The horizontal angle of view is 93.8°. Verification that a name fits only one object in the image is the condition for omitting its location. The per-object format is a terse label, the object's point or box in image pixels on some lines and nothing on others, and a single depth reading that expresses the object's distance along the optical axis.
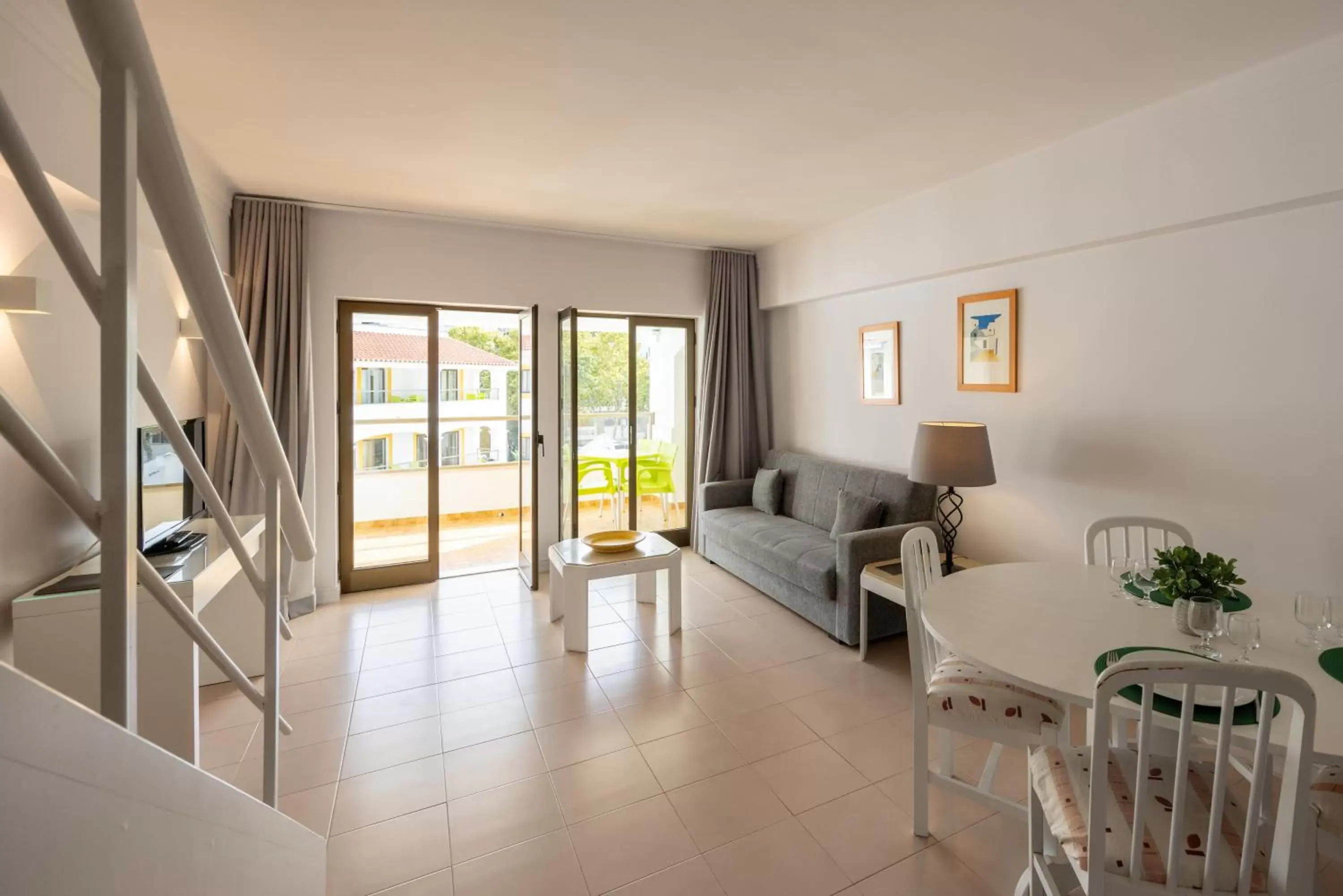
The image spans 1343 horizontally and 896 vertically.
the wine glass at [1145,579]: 2.06
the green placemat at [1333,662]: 1.54
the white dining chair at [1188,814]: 1.21
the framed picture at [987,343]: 3.52
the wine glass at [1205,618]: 1.73
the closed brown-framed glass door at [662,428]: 5.48
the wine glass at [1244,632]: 1.66
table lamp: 3.22
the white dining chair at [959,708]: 1.91
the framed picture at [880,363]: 4.31
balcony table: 5.36
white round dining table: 1.52
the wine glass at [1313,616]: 1.72
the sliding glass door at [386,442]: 4.46
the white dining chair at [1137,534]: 2.46
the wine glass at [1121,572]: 2.19
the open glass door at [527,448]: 4.61
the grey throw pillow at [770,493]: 4.98
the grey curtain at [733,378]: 5.40
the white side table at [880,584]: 3.23
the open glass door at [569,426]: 4.51
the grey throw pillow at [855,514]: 3.85
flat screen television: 2.49
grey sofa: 3.56
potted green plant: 1.77
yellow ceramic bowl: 3.74
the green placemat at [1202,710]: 1.38
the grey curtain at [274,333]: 3.82
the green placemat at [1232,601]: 1.94
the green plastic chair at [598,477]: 5.41
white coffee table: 3.47
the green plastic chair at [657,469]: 5.60
